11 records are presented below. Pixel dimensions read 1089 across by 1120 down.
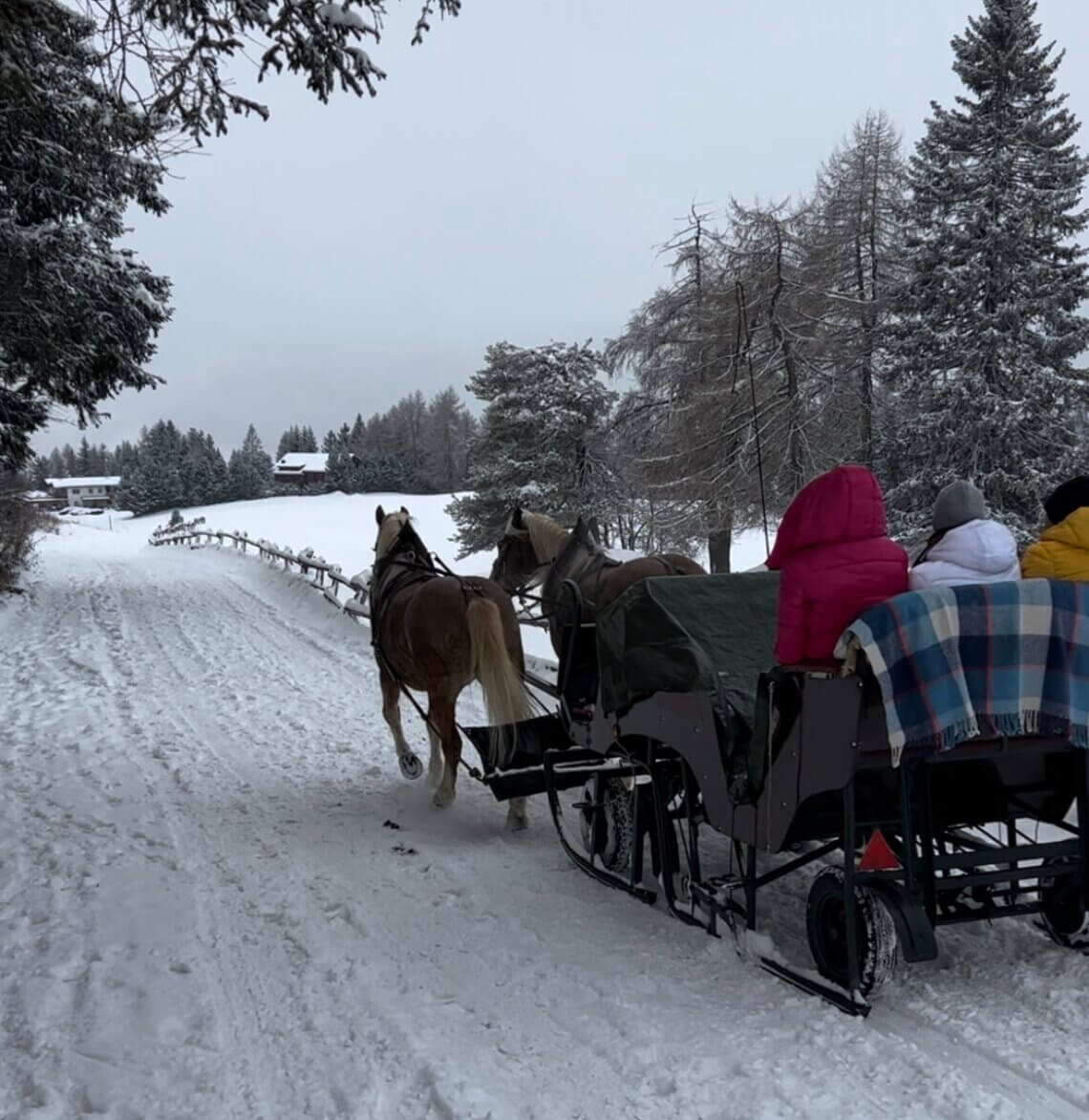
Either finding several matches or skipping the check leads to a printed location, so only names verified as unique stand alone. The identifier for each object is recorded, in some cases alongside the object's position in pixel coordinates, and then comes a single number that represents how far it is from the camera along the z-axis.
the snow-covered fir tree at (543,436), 24.62
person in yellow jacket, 3.49
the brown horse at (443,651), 6.18
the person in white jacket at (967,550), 3.47
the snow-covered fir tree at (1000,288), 17.47
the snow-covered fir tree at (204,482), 87.62
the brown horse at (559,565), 8.09
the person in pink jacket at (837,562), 3.49
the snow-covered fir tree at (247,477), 89.56
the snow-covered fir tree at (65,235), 4.59
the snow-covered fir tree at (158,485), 86.94
